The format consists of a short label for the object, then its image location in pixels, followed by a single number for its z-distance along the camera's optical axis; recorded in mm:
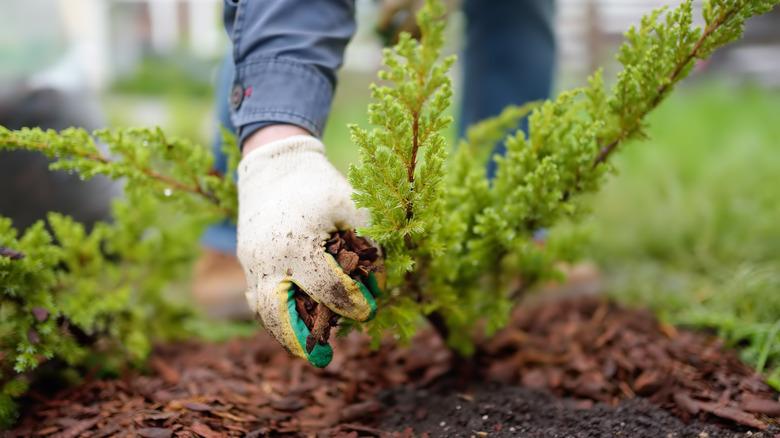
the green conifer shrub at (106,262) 996
